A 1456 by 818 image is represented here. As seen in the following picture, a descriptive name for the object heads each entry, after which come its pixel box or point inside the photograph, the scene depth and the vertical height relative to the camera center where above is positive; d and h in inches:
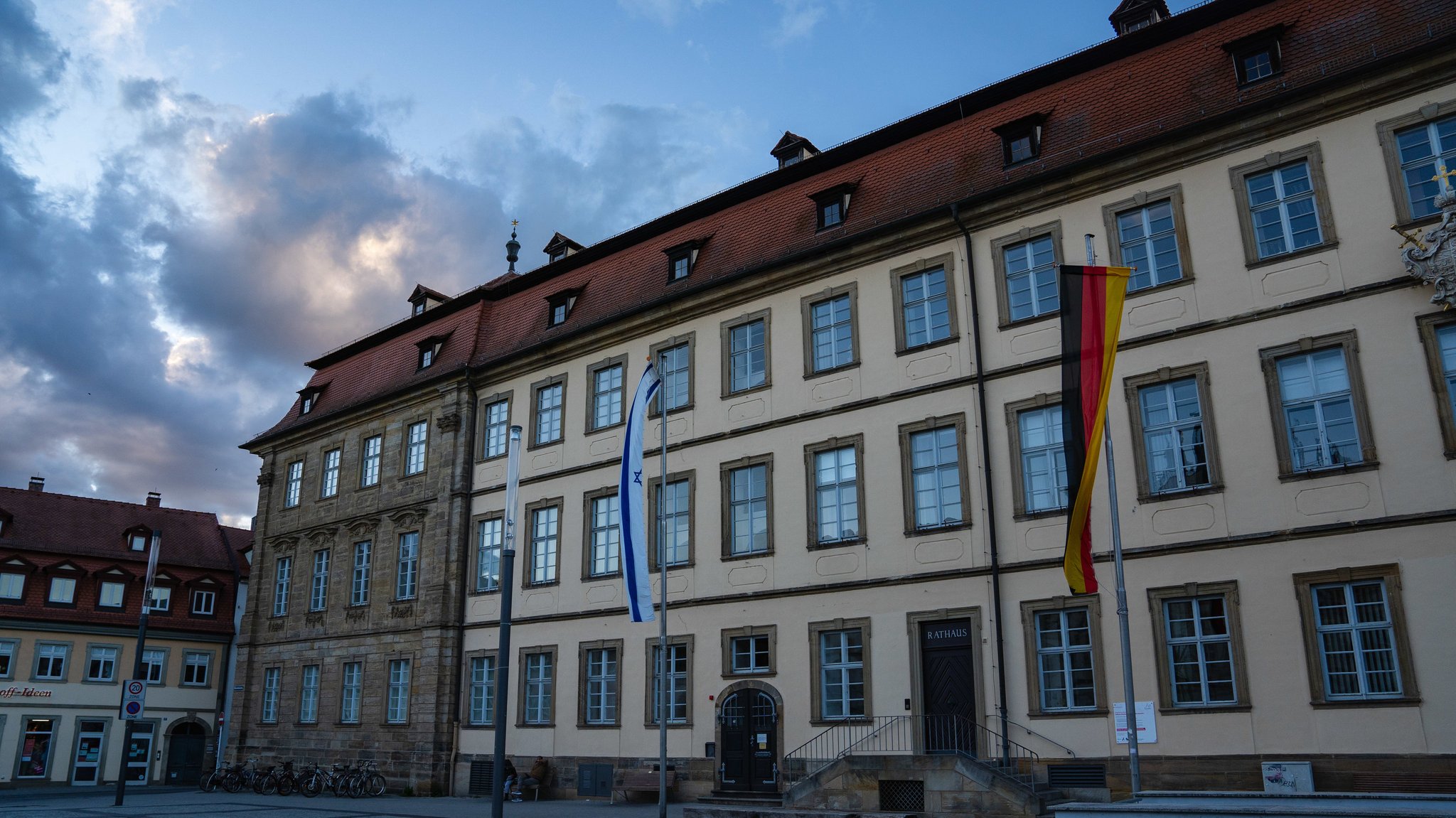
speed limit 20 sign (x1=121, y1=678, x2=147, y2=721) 1031.6 +43.3
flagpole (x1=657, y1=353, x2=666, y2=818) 784.9 +28.5
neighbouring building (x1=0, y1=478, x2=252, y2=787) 1684.3 +158.8
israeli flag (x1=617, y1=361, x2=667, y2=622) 816.3 +161.1
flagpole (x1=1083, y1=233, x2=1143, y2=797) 654.5 +46.2
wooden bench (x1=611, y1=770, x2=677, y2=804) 975.0 -33.6
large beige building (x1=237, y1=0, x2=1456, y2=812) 693.9 +204.6
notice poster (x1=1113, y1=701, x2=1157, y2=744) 726.5 +5.2
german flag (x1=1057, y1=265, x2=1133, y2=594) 631.8 +190.9
